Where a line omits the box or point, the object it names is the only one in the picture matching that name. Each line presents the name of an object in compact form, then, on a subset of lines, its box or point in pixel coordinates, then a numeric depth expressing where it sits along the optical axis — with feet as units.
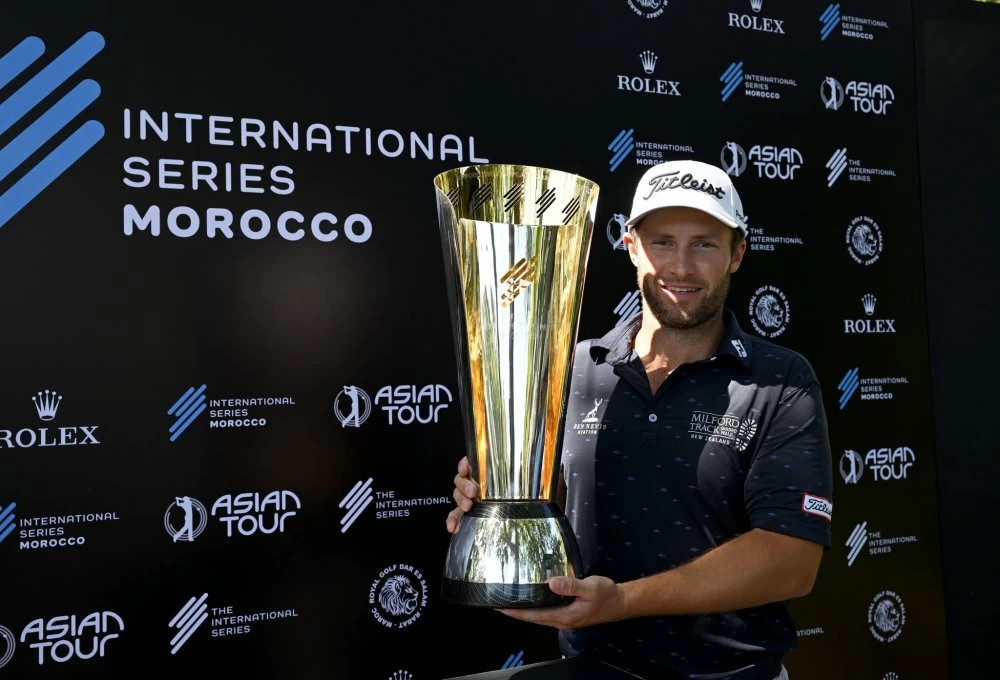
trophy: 3.50
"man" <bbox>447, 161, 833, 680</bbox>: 4.14
